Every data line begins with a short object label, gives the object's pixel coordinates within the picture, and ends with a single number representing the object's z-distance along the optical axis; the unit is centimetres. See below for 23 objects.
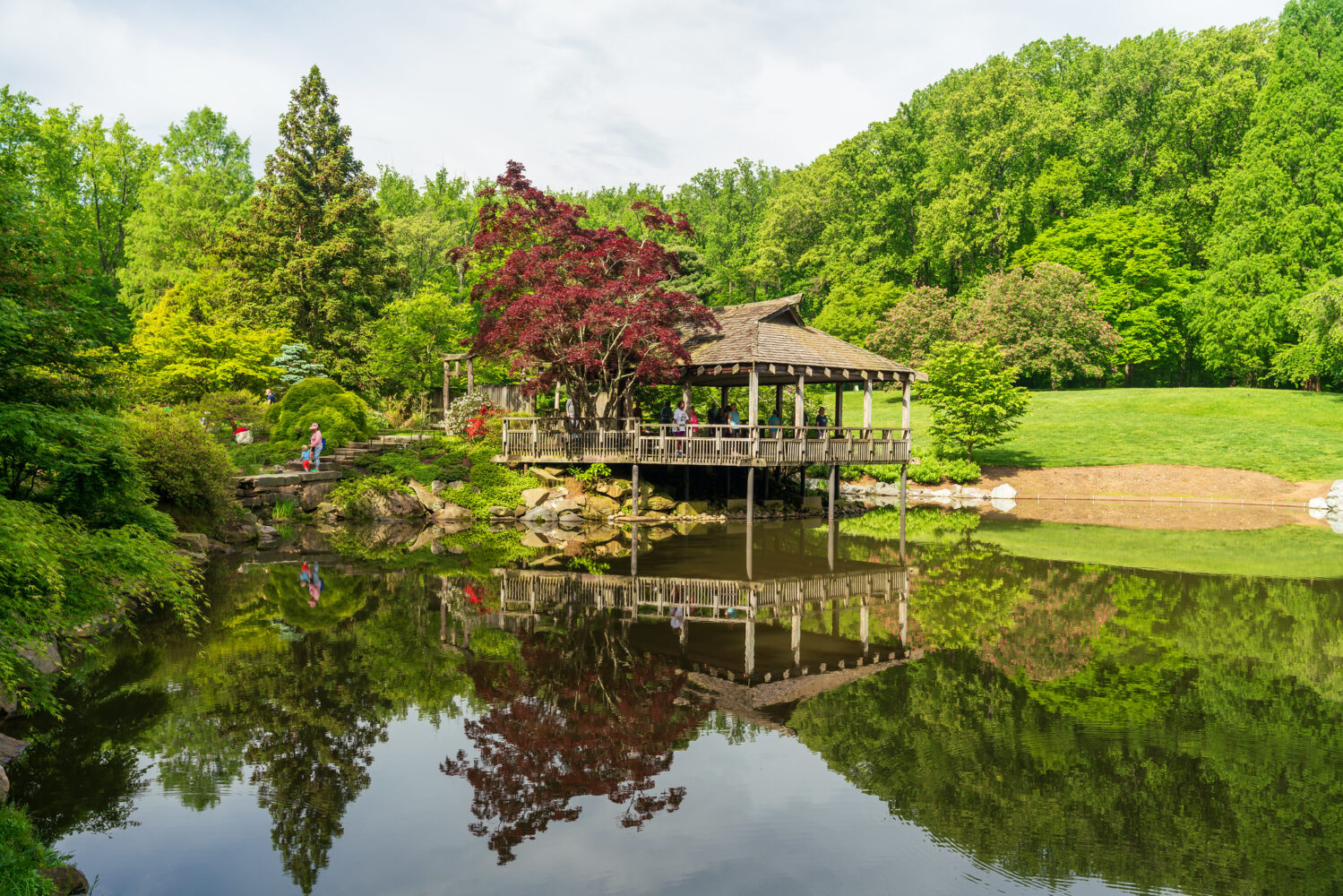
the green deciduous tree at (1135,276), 4966
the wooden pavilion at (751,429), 2336
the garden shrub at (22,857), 487
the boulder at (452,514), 2434
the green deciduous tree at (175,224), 4612
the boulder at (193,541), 1658
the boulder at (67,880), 523
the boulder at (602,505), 2477
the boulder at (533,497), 2473
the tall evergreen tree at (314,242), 3697
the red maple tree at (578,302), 2289
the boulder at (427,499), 2481
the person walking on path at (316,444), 2436
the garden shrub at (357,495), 2403
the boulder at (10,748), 717
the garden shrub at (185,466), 1628
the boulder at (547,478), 2547
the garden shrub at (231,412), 2706
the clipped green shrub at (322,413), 2583
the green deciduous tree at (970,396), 3303
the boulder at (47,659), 855
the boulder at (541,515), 2442
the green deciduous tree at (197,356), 2917
